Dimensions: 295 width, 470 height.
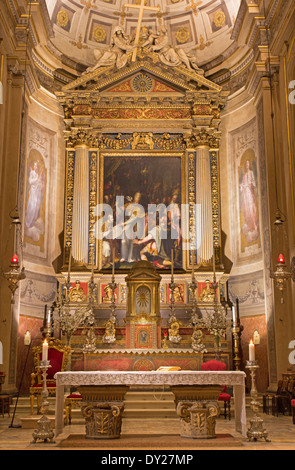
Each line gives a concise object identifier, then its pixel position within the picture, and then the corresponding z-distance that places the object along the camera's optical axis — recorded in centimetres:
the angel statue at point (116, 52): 1414
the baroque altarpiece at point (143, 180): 1289
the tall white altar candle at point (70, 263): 1227
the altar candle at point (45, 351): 628
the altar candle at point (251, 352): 617
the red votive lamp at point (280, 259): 882
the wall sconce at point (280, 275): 893
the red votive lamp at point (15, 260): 868
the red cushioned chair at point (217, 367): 893
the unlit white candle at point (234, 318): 1127
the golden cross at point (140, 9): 1263
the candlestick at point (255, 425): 610
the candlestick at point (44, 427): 612
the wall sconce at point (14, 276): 877
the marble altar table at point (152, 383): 635
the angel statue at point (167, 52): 1416
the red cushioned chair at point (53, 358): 957
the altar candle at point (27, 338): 1092
